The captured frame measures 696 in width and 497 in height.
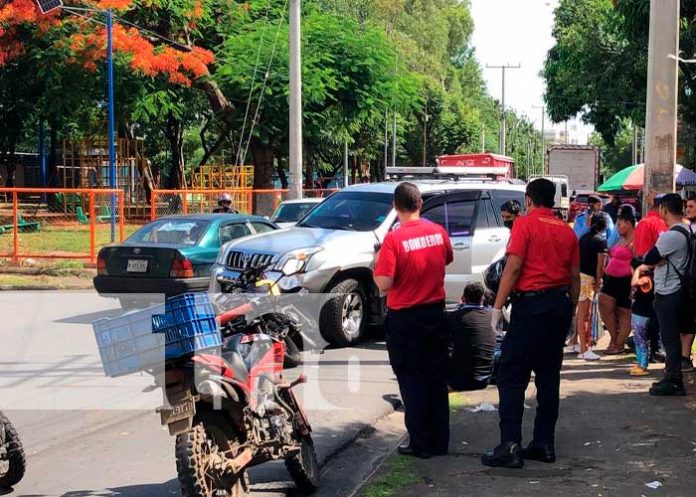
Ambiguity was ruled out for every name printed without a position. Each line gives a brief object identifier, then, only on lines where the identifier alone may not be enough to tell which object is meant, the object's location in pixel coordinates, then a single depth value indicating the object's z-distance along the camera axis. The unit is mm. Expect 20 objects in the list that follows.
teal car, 12586
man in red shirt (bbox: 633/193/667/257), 8930
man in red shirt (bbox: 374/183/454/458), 6043
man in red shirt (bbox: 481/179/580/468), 5918
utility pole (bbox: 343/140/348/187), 48147
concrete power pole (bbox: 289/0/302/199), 20094
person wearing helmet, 16583
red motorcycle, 4695
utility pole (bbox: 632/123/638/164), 64188
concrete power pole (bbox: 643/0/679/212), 10008
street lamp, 22891
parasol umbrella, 29381
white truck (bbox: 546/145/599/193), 48781
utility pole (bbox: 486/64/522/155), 74025
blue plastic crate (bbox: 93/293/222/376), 4707
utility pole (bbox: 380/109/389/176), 55562
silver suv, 10367
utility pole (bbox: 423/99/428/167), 64625
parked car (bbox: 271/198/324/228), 17797
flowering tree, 26844
